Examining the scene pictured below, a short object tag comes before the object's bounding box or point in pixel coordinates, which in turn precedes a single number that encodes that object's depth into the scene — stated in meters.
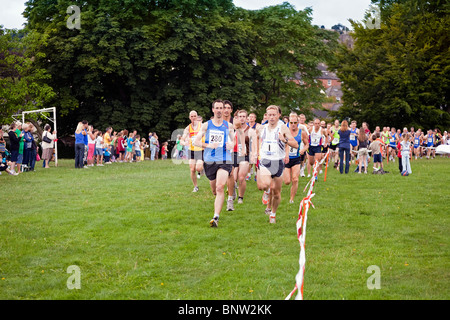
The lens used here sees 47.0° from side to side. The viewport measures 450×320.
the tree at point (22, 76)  36.88
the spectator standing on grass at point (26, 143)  22.50
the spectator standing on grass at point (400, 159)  21.78
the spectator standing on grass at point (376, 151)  22.34
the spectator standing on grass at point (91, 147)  26.05
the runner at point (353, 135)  23.33
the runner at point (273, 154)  10.25
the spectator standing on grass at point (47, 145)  25.14
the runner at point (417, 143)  37.59
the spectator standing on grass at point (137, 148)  34.64
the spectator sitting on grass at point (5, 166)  20.52
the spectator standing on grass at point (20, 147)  21.95
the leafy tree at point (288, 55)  44.12
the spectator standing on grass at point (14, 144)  21.52
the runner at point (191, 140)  14.35
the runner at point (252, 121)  15.03
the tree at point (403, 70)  44.44
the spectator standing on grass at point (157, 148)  37.66
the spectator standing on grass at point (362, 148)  22.45
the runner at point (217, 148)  9.88
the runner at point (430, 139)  37.84
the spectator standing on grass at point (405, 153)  21.47
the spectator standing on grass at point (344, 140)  20.84
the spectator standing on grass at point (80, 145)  24.50
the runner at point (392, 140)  33.84
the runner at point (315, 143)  18.89
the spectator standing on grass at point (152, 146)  36.78
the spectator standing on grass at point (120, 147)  31.98
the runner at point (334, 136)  23.39
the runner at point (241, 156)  11.99
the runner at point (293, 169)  12.70
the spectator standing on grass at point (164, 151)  39.25
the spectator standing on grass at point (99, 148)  28.00
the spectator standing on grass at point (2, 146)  20.51
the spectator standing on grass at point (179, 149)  37.72
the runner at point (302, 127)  14.86
